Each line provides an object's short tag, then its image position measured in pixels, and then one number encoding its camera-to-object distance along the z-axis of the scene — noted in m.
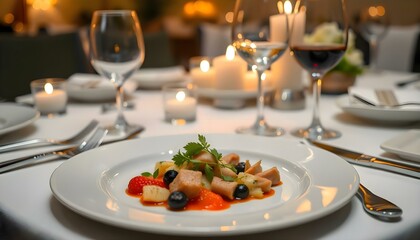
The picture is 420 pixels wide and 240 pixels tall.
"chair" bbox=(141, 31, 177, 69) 2.90
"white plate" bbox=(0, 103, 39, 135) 1.14
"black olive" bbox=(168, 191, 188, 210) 0.65
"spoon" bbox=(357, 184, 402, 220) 0.64
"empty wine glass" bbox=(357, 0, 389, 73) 2.58
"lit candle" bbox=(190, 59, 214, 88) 1.53
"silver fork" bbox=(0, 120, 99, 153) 1.01
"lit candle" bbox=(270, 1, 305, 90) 1.43
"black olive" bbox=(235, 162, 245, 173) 0.80
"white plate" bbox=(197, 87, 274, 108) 1.41
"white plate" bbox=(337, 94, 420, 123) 1.13
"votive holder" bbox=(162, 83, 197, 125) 1.28
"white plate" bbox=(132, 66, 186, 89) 1.77
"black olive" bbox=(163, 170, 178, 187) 0.73
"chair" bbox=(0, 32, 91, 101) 2.29
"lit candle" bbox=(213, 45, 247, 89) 1.44
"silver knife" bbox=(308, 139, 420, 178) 0.83
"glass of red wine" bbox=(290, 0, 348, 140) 1.10
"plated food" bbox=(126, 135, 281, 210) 0.67
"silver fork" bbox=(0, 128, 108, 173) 0.88
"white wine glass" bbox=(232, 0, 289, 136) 1.09
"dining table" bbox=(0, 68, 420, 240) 0.61
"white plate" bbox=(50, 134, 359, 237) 0.56
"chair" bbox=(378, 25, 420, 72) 3.14
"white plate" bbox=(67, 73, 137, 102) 1.51
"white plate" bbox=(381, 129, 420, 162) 0.87
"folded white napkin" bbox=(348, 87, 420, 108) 1.31
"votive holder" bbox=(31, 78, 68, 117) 1.36
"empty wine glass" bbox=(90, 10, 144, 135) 1.21
